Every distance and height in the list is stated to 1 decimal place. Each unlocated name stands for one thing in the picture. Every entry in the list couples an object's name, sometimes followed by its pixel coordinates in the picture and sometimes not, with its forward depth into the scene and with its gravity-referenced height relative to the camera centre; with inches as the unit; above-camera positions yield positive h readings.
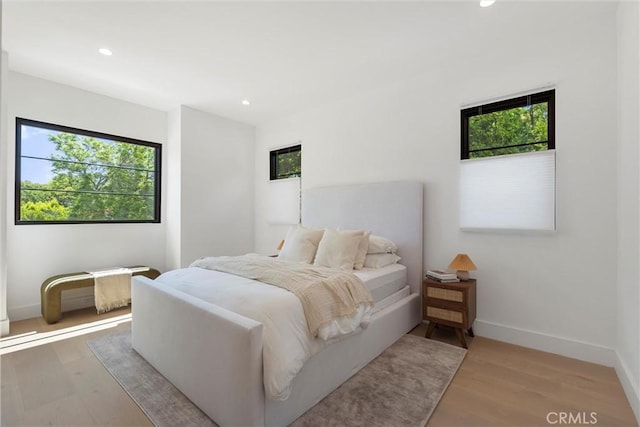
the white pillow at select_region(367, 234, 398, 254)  128.7 -13.4
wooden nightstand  108.0 -32.0
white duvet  67.0 -26.1
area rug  74.5 -47.5
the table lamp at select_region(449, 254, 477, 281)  111.7 -18.2
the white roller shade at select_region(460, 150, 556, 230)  106.7 +7.8
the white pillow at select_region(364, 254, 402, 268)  126.1 -19.1
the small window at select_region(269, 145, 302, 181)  190.1 +31.5
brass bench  130.7 -32.3
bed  67.4 -34.7
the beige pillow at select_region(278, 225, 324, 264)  127.1 -13.5
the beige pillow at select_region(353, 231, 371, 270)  121.2 -15.3
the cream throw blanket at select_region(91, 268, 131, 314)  141.7 -35.2
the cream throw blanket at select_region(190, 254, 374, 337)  80.6 -20.0
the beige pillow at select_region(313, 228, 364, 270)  118.4 -14.1
